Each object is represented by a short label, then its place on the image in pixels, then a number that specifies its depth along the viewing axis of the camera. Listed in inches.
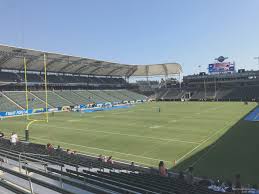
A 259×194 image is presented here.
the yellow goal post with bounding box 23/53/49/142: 695.0
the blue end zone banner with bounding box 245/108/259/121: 1026.6
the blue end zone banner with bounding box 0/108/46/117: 1345.5
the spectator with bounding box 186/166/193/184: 358.7
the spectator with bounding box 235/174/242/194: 311.5
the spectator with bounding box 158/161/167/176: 382.7
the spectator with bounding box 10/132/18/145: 502.7
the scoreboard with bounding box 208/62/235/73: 2562.1
